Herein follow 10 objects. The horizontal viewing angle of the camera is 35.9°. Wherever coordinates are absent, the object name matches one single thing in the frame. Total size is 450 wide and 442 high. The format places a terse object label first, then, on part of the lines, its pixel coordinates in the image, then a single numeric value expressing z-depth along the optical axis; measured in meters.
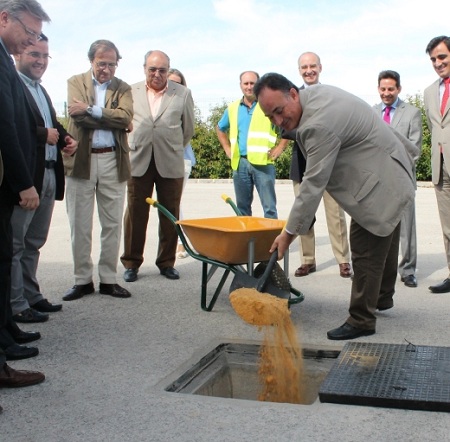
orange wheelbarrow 4.63
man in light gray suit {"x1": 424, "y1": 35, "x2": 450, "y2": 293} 5.93
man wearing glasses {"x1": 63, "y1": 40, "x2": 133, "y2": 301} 5.80
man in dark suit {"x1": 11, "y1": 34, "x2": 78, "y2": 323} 4.89
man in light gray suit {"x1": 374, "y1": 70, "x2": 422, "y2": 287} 6.32
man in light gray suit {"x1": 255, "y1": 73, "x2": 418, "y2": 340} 4.23
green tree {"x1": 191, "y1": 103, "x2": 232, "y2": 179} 21.38
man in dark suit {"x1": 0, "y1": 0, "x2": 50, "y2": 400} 3.77
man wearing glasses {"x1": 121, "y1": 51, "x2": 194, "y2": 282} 6.66
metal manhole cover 3.41
